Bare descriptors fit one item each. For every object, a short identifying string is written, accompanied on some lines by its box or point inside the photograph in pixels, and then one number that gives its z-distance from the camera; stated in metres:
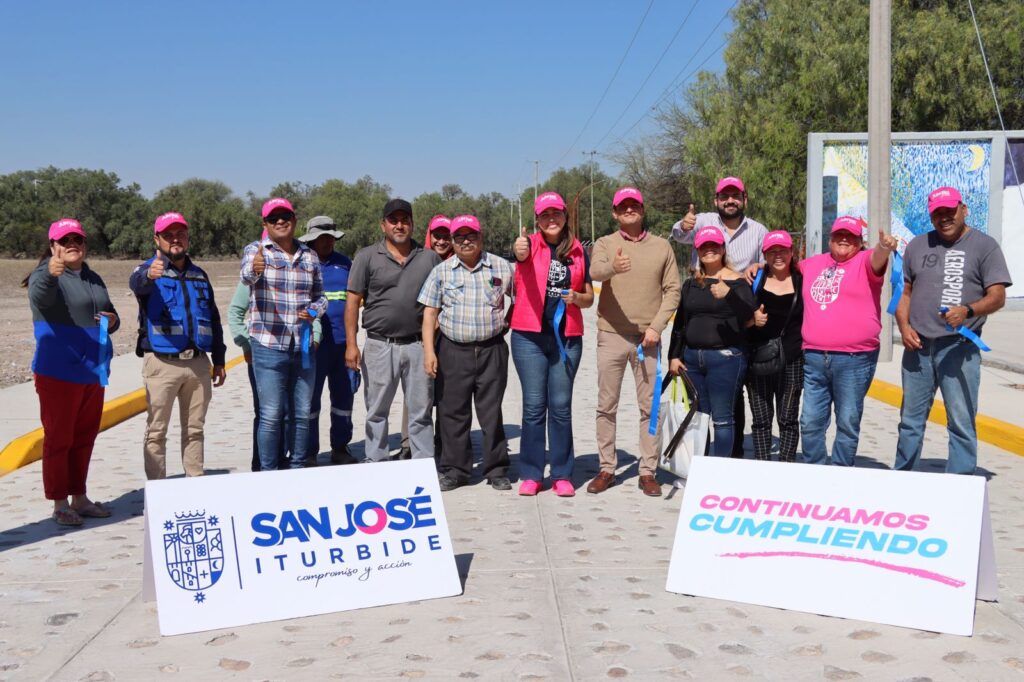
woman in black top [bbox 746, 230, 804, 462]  6.69
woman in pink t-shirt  6.29
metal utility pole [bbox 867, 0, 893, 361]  13.02
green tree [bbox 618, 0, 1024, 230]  31.70
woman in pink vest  6.71
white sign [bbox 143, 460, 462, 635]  4.44
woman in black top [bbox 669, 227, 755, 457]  6.46
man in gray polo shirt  7.07
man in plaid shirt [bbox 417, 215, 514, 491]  6.81
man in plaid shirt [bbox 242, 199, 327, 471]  6.54
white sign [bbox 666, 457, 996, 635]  4.39
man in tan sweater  6.62
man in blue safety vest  6.34
